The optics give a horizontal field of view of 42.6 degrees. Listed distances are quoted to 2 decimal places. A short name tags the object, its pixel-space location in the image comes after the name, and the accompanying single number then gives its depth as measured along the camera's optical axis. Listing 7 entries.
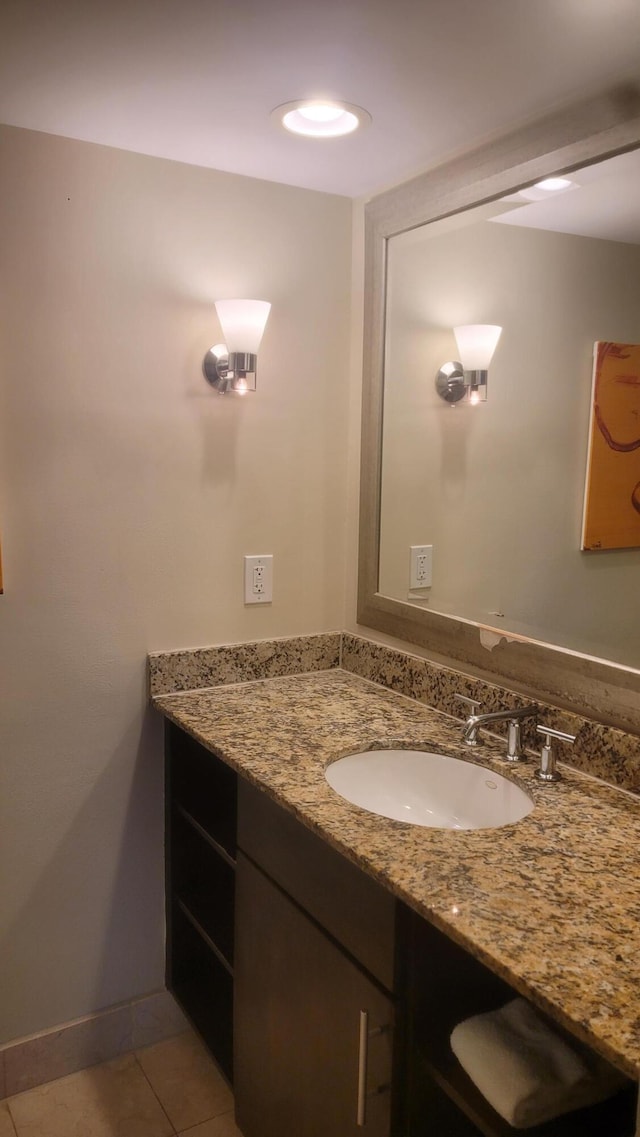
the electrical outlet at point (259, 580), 2.10
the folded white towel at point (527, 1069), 1.06
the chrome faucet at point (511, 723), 1.59
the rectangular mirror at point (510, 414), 1.49
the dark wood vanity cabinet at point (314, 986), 1.19
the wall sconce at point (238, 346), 1.87
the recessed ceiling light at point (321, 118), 1.53
